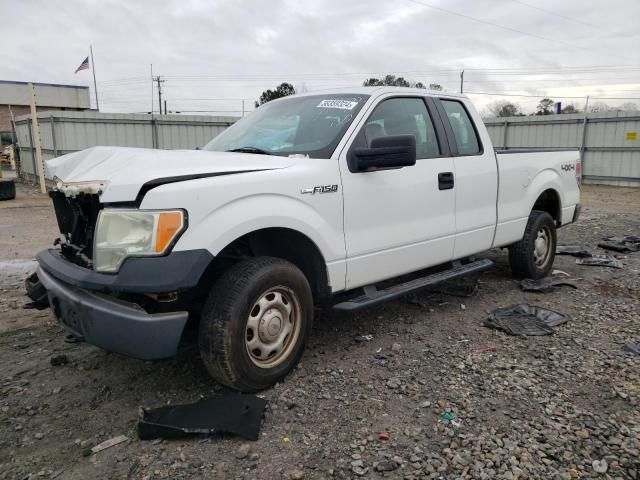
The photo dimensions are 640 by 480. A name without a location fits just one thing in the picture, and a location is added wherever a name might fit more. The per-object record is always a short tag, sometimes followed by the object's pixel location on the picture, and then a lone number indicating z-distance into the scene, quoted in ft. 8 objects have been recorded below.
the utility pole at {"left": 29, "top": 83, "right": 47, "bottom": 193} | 48.83
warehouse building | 136.36
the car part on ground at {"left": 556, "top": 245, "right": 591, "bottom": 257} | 24.02
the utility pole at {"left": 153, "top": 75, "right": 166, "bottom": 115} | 184.65
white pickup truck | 9.37
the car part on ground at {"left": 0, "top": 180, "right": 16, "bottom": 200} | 47.67
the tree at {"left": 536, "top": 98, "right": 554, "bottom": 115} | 178.81
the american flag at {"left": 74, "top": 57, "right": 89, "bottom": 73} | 67.33
